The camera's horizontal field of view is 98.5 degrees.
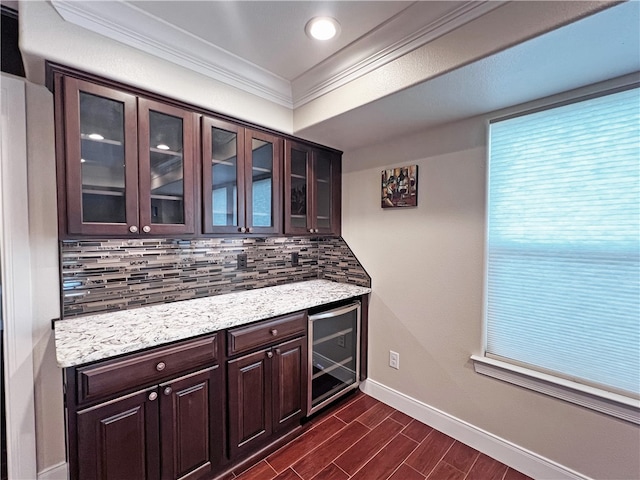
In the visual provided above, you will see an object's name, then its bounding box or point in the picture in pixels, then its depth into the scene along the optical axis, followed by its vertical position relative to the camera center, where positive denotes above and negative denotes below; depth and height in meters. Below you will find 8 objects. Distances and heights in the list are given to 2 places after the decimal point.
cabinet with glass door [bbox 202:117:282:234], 1.79 +0.37
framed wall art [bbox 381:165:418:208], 2.14 +0.36
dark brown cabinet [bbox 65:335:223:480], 1.15 -0.87
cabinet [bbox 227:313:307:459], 1.60 -0.96
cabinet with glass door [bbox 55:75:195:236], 1.33 +0.37
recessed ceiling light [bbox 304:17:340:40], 1.40 +1.07
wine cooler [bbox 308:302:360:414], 2.05 -1.00
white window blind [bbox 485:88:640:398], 1.37 -0.05
